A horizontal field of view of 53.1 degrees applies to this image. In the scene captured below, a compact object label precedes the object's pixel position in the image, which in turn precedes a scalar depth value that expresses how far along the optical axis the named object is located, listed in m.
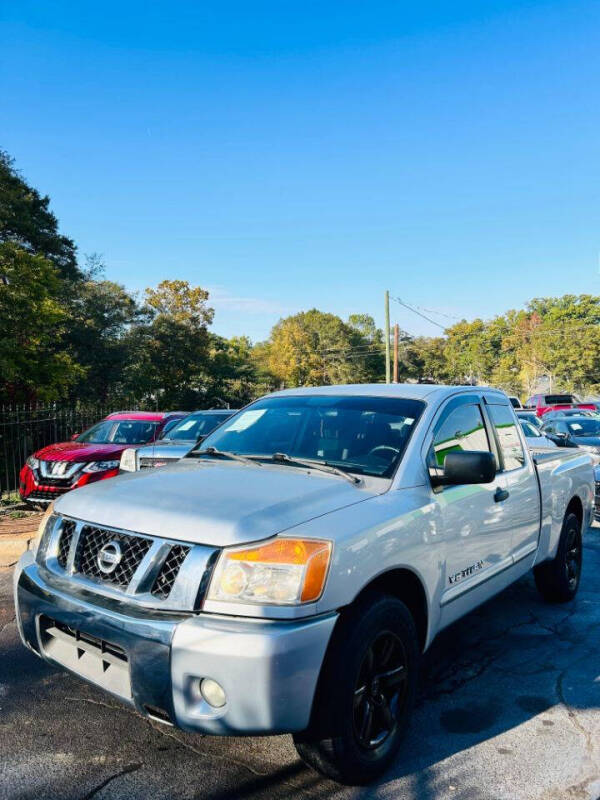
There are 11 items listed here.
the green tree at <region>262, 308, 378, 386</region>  65.94
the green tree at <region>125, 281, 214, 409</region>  34.62
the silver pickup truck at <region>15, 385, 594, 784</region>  2.26
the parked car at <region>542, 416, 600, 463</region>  12.59
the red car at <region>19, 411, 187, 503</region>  8.20
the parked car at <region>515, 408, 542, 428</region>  14.78
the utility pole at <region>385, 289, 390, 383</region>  36.53
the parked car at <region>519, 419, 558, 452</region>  10.98
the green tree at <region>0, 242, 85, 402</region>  16.48
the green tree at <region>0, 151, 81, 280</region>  21.02
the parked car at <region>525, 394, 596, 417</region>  26.27
